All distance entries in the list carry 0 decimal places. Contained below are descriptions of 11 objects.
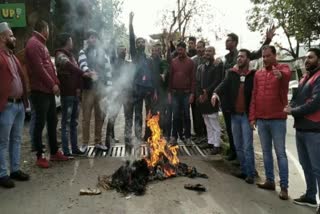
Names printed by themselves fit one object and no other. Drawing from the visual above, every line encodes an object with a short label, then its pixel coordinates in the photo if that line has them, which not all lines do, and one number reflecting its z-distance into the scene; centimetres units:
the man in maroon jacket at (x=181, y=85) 566
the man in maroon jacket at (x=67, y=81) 487
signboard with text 1061
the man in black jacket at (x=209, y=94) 530
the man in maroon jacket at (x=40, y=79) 434
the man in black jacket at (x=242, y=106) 411
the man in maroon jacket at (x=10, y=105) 379
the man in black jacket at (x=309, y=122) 330
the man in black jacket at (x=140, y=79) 569
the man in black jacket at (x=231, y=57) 445
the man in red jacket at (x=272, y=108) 369
